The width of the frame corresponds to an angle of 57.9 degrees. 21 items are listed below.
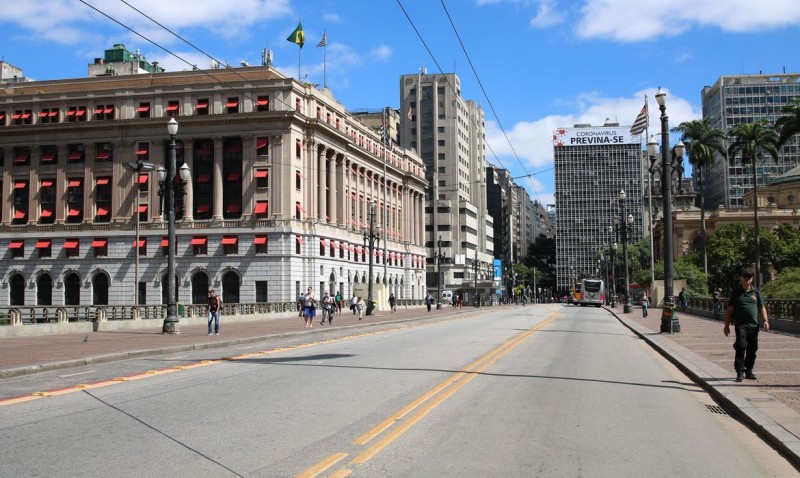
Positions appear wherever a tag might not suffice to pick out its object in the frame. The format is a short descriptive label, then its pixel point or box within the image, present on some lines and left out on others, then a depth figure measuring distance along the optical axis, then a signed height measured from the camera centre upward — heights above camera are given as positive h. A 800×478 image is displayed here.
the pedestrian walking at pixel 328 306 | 40.81 -1.69
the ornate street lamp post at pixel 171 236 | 28.81 +1.71
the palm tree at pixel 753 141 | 71.31 +12.94
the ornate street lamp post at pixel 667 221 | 27.22 +2.02
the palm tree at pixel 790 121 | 53.79 +11.29
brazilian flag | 66.50 +22.15
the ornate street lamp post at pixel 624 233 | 56.74 +3.11
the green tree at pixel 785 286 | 35.12 -0.85
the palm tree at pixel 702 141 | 77.25 +14.00
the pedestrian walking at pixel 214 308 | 28.70 -1.21
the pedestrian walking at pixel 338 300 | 63.30 -2.16
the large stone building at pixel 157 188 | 72.50 +9.41
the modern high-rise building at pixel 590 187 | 170.88 +20.76
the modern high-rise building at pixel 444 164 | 136.38 +21.50
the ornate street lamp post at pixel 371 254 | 56.99 +1.84
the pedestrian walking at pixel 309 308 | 35.50 -1.55
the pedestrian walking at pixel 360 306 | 47.78 -2.01
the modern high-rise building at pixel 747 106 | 165.38 +38.11
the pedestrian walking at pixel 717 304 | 39.31 -1.80
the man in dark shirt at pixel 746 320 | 12.45 -0.85
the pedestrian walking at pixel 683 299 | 50.37 -1.97
